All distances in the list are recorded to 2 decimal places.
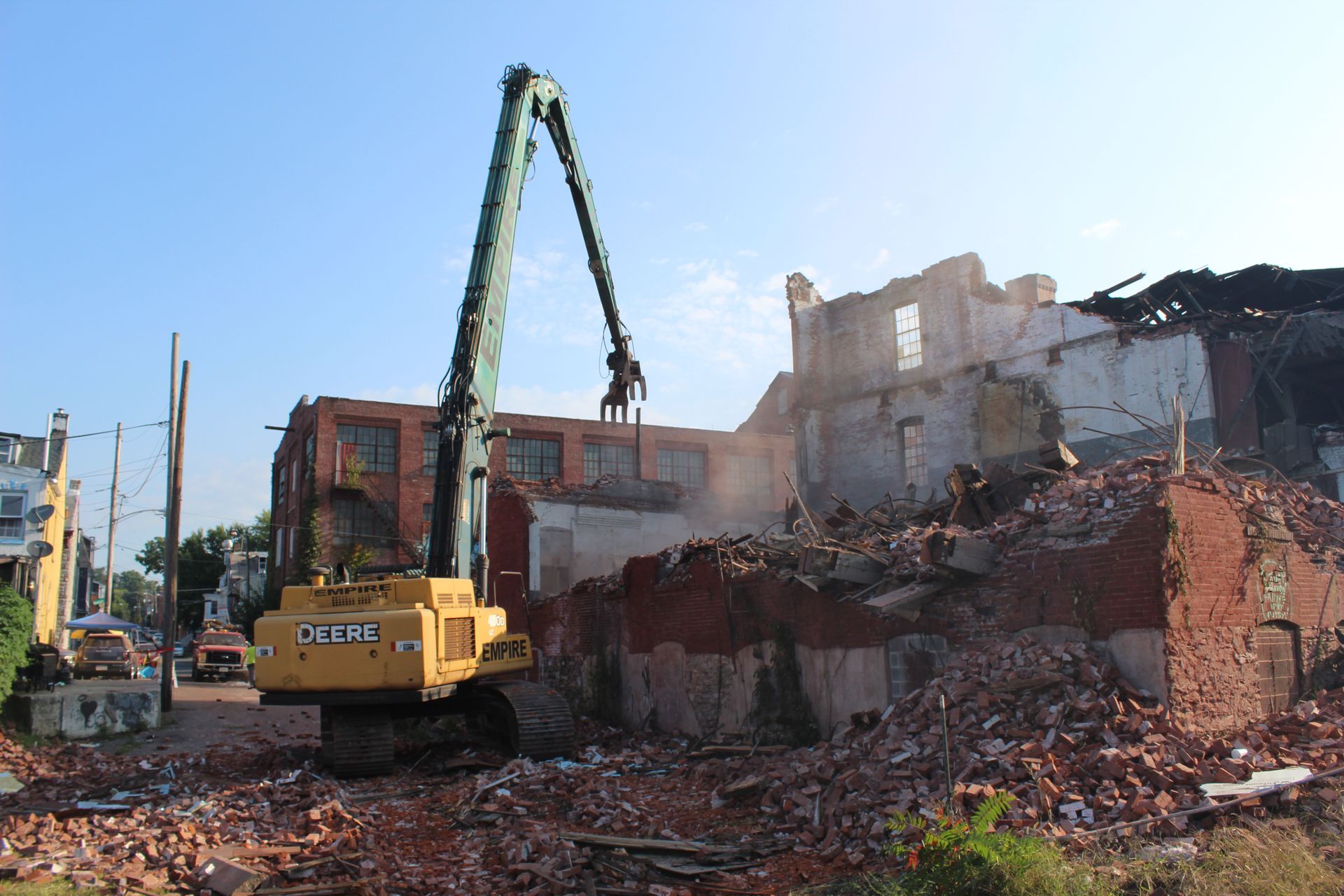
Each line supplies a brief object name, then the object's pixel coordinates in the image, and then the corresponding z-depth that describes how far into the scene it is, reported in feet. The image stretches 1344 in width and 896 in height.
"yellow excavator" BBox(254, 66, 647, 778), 35.19
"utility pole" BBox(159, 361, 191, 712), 66.33
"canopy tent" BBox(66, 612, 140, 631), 91.20
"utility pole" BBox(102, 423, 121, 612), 115.81
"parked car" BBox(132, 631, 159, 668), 102.42
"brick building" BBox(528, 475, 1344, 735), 28.58
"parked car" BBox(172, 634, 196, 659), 151.06
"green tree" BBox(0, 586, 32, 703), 48.14
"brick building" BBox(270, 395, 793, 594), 120.26
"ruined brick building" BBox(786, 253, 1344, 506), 58.95
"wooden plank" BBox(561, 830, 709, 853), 25.40
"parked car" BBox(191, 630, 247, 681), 97.45
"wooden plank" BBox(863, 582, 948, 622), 32.16
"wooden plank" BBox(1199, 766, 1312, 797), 22.95
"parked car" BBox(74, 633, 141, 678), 83.51
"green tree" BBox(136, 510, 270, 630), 188.65
